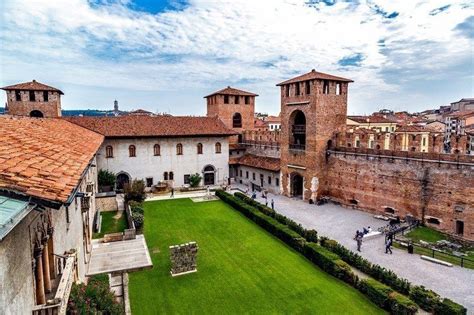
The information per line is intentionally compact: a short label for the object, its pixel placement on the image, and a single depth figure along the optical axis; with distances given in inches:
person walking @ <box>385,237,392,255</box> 733.3
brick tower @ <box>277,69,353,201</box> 1131.3
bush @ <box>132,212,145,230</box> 856.9
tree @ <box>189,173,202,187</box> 1408.7
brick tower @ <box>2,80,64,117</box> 1284.4
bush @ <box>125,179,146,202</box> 1101.1
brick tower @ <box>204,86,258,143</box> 1648.6
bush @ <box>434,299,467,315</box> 469.1
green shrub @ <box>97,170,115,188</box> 1245.8
